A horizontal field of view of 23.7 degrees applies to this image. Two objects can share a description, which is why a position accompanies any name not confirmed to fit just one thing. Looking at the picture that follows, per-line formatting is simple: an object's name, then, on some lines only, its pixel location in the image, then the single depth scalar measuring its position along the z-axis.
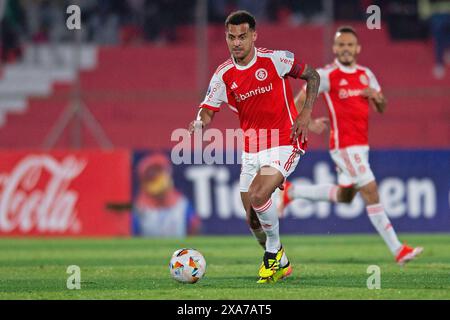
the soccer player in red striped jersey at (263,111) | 8.59
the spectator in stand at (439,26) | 21.77
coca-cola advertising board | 15.66
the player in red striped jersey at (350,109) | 10.98
